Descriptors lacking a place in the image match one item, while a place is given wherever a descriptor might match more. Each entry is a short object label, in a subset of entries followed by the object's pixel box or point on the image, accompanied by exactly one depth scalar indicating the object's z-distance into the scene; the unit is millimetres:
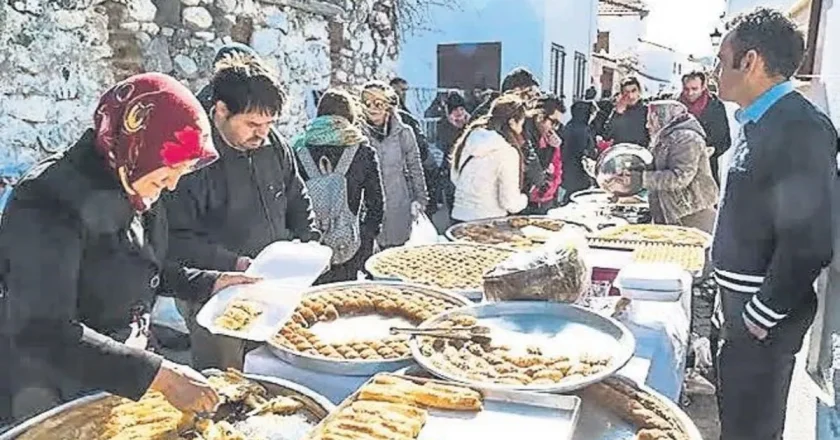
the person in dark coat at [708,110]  5895
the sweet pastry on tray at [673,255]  3014
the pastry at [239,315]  1881
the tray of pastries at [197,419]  1440
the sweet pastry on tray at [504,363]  1662
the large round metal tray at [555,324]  1811
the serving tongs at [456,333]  1842
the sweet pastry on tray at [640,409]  1482
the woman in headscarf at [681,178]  3951
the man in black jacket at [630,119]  6176
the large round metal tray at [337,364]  1764
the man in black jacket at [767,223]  2275
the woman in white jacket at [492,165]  3918
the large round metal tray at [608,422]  1518
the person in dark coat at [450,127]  7145
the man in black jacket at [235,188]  2451
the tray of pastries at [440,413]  1413
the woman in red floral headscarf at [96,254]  1481
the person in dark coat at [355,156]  3510
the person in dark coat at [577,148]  7227
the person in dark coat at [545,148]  4914
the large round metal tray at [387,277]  2387
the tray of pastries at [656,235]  3439
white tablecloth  1778
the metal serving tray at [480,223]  3454
